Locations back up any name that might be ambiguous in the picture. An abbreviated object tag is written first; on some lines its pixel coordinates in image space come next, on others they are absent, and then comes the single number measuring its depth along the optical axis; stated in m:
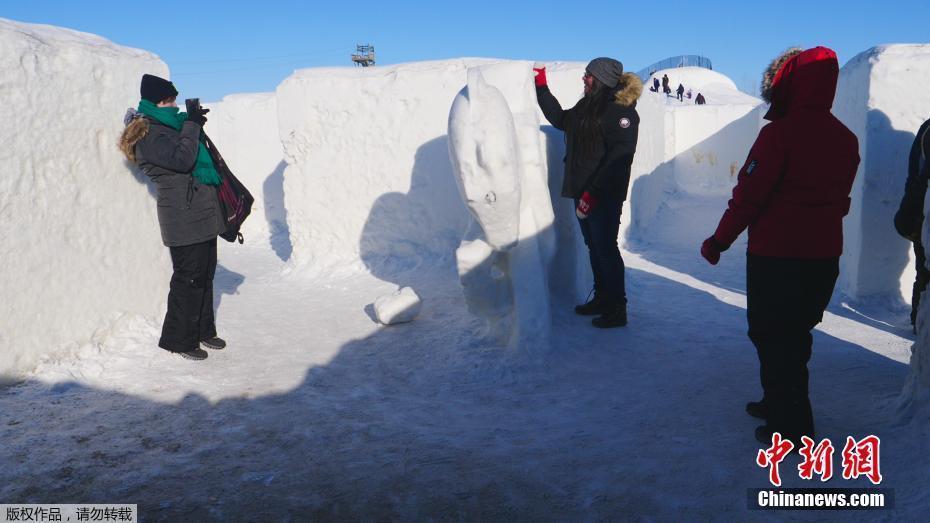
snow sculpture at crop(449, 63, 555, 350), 3.25
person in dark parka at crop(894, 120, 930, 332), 3.58
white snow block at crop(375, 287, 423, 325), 4.42
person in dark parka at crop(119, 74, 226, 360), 3.44
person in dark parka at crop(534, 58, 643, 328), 3.64
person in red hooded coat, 2.22
